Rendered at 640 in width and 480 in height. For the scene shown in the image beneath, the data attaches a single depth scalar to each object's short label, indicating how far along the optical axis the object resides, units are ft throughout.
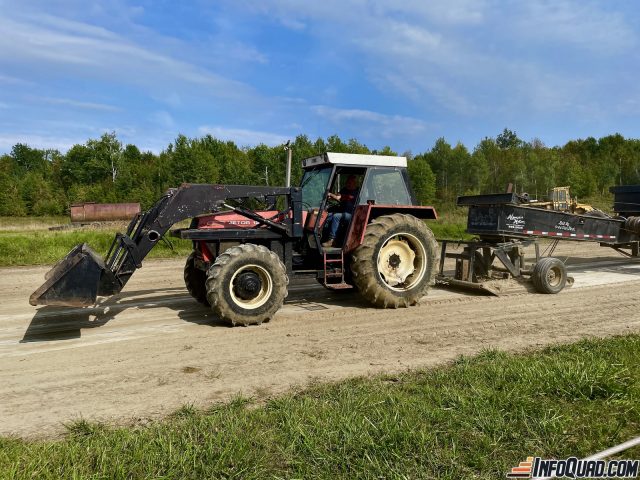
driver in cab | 24.68
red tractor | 19.60
